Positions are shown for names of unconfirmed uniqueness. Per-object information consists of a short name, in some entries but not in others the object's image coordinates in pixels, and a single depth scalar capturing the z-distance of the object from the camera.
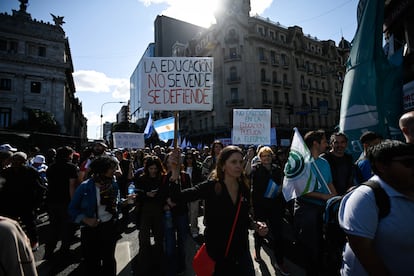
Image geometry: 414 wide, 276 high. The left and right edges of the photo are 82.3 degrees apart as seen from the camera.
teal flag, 4.95
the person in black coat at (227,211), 2.22
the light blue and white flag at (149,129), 11.94
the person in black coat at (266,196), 3.92
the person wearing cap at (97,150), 5.36
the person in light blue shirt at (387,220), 1.47
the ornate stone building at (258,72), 34.59
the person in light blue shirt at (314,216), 2.75
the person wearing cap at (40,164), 7.00
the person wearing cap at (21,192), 3.47
